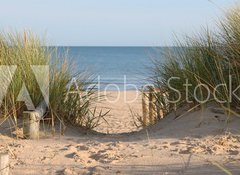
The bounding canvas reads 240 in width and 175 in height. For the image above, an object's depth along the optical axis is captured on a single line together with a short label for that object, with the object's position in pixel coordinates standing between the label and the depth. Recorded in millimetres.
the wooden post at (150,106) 6635
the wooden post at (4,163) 3459
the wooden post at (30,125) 5414
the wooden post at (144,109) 6888
